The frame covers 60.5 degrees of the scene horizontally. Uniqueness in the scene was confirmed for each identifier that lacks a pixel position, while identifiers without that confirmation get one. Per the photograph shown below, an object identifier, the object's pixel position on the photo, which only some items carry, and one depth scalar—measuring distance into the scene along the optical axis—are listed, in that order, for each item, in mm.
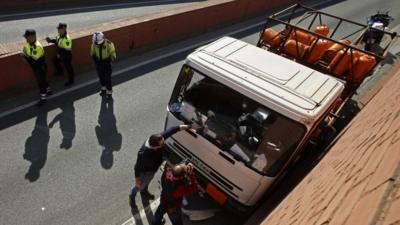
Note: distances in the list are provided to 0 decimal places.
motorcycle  9969
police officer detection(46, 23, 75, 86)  8504
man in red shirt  5078
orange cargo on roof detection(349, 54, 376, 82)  7301
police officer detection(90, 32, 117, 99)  8172
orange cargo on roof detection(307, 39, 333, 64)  7836
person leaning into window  5549
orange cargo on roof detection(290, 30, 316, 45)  8188
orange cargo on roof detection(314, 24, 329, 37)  8977
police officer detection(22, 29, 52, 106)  7721
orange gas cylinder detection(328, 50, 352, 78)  7488
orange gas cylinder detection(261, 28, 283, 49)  8402
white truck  5176
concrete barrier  8445
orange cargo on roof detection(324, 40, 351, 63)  7734
